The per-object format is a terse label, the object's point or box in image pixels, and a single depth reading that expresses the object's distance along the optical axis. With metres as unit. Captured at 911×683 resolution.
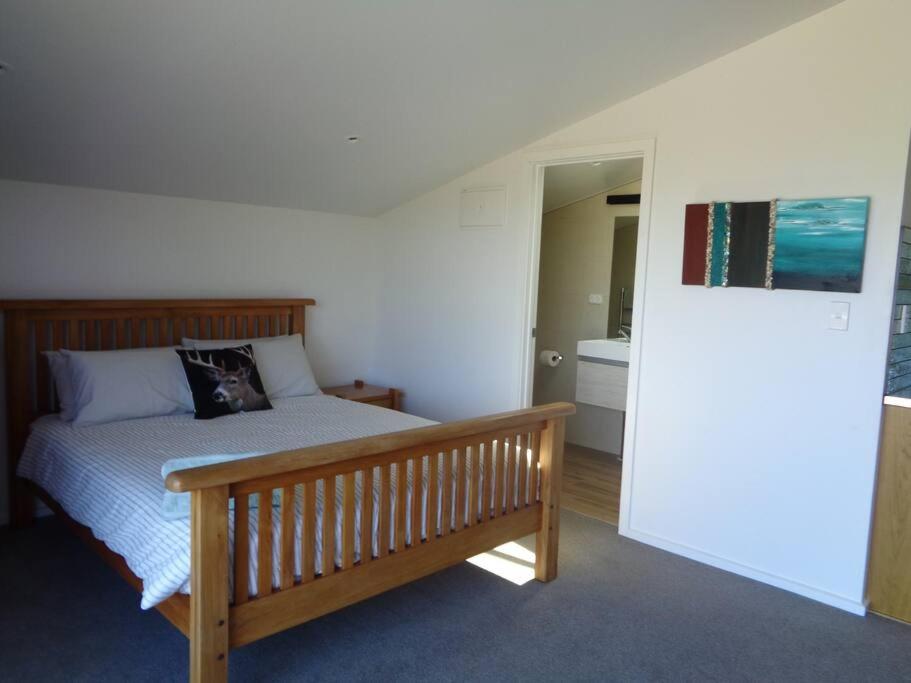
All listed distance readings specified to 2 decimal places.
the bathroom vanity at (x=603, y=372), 4.53
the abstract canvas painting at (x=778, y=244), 2.65
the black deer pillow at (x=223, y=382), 3.26
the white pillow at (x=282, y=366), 3.70
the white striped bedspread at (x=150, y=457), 1.98
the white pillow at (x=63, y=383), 3.03
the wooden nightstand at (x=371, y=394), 4.24
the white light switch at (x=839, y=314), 2.69
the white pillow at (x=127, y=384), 3.01
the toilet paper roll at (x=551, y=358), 4.96
